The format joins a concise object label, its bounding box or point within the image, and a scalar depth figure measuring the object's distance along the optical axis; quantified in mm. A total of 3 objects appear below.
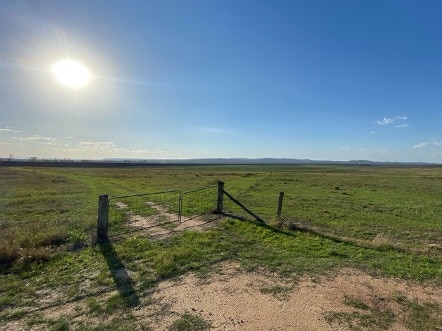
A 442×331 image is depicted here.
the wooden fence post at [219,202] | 14594
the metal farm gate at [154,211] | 12227
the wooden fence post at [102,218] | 9656
